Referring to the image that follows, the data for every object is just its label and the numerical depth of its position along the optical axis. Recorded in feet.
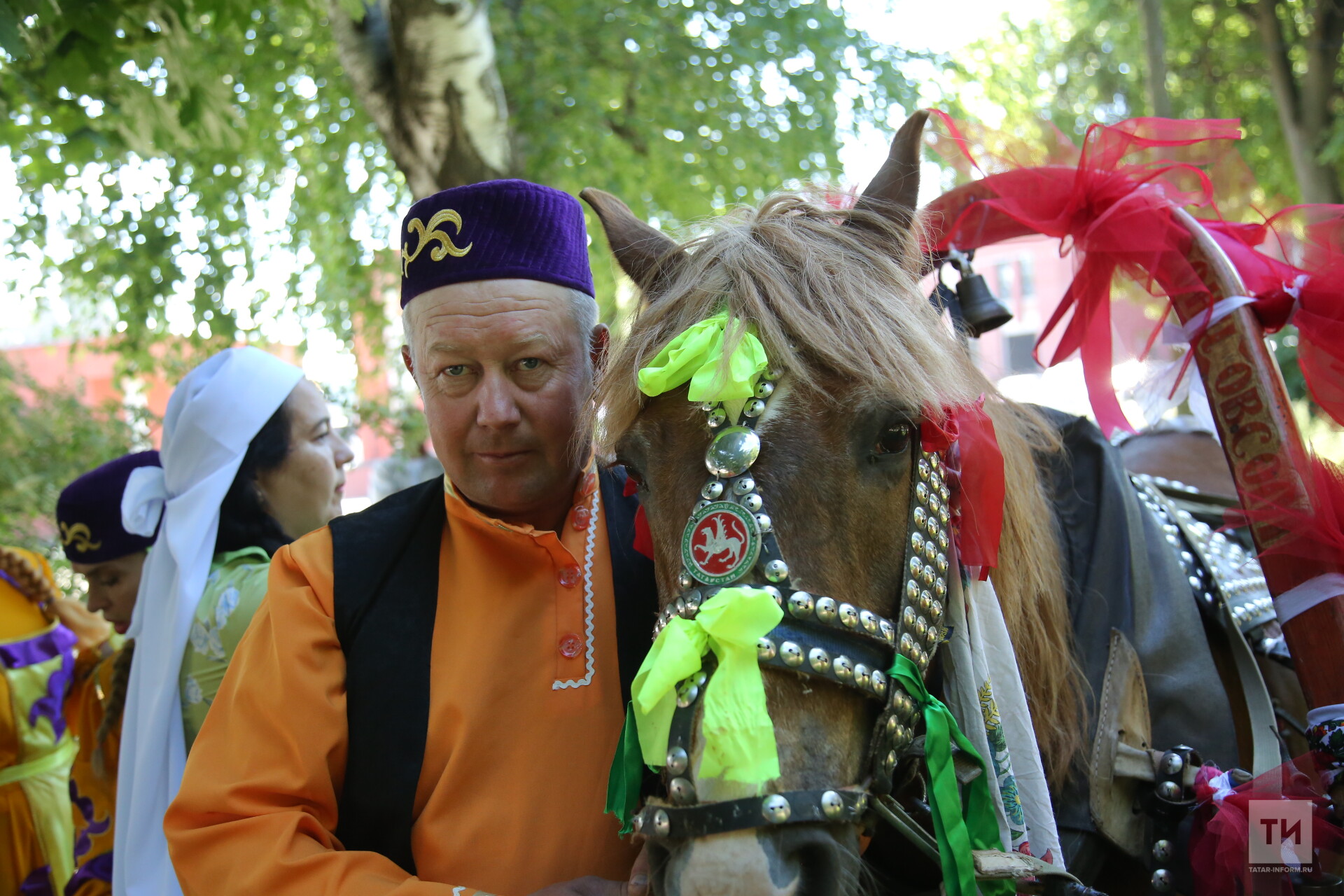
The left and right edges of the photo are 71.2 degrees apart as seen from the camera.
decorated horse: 4.48
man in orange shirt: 5.88
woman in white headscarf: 8.59
